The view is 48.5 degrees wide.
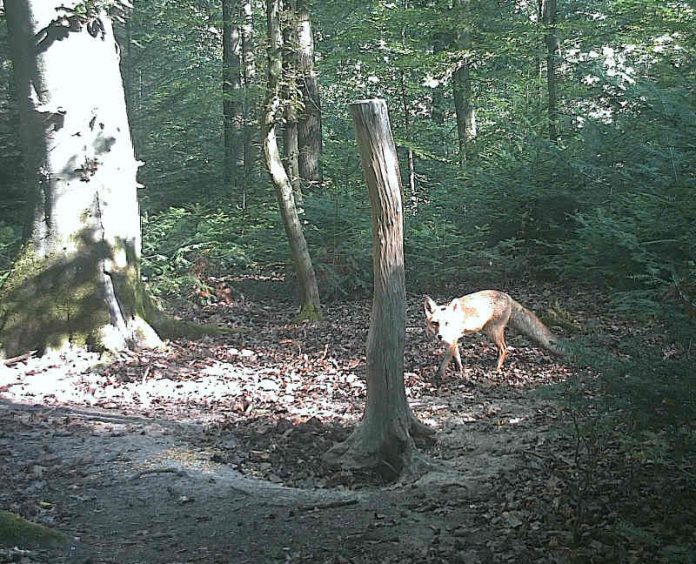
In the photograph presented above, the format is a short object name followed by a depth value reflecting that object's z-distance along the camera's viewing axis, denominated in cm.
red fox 870
